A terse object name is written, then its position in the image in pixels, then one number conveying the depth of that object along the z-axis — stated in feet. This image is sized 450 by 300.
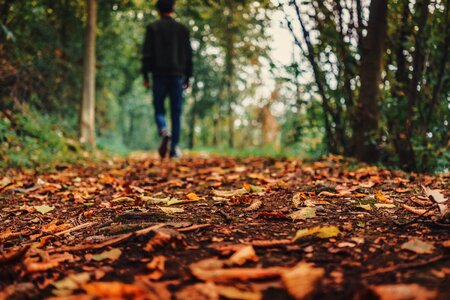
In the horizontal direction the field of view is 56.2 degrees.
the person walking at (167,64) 19.11
